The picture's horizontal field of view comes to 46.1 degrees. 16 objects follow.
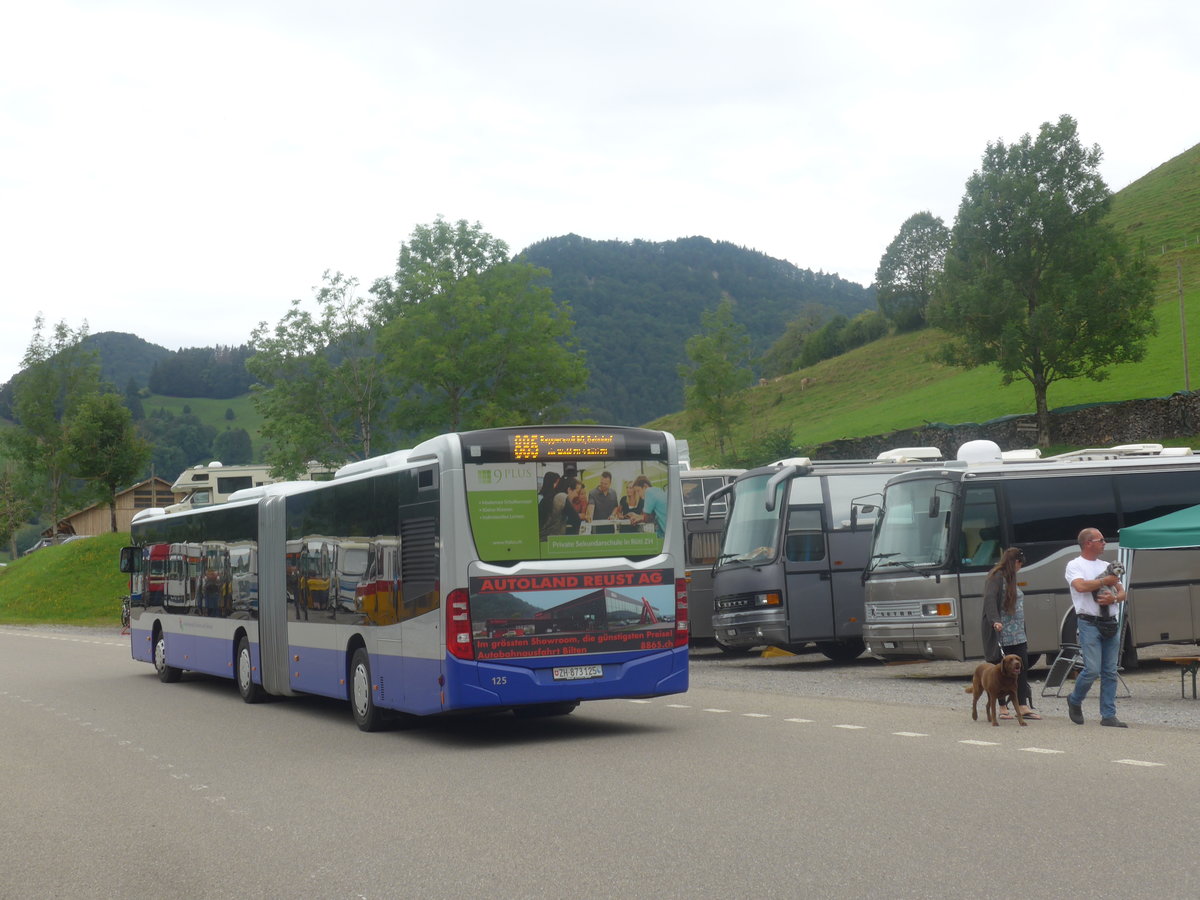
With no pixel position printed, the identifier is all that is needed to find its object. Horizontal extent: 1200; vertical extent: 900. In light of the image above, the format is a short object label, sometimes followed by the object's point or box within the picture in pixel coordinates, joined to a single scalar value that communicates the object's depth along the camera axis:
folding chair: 15.88
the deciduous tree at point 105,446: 73.81
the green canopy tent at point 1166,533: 15.39
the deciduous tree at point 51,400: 82.56
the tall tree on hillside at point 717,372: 61.72
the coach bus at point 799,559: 22.69
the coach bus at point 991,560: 19.05
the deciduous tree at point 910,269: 132.12
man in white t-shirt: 13.20
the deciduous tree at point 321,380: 59.00
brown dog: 13.53
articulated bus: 13.23
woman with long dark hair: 14.22
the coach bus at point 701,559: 26.33
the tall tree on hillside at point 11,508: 107.96
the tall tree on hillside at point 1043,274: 61.00
